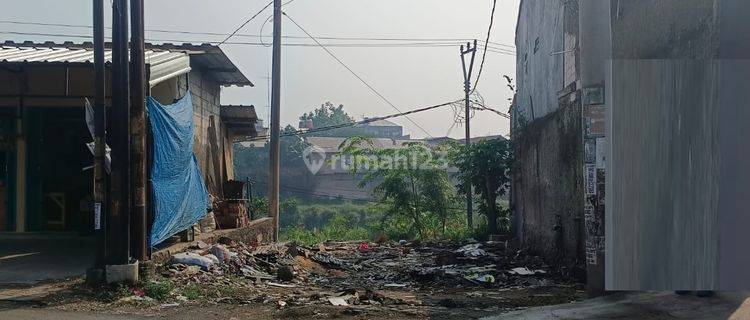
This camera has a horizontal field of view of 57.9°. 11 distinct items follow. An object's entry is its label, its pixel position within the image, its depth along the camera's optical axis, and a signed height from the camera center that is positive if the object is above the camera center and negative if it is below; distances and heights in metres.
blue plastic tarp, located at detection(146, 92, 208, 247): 10.33 -0.06
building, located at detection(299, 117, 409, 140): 69.75 +4.30
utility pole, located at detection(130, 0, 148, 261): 9.40 +0.53
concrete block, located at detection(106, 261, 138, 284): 8.96 -1.41
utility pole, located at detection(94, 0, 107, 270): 9.13 +0.40
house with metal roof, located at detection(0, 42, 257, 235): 12.22 +0.91
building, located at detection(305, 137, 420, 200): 47.97 -1.18
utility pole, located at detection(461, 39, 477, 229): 28.02 +3.57
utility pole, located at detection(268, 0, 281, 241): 19.45 +1.11
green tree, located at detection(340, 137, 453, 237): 27.55 -0.81
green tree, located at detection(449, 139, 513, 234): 21.05 -0.17
